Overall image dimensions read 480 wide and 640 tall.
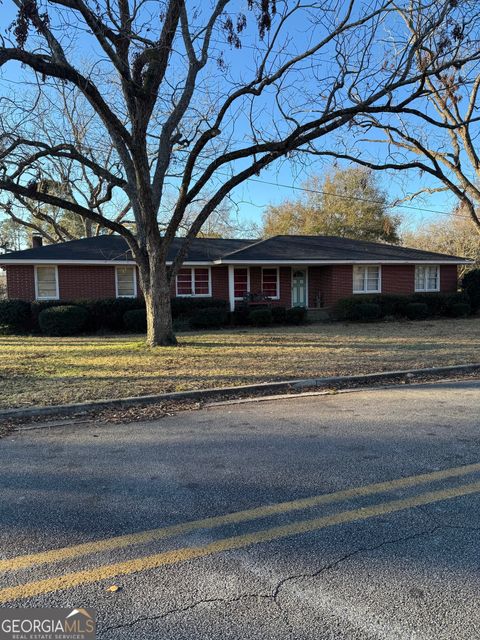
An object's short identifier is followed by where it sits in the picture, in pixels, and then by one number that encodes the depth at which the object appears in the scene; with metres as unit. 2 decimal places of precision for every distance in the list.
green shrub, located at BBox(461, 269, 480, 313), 22.05
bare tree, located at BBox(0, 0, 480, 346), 9.60
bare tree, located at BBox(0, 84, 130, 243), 13.15
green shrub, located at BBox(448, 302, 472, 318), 20.98
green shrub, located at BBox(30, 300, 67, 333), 16.72
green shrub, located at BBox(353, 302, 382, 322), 19.20
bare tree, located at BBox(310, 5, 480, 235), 15.50
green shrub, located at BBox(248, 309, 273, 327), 18.06
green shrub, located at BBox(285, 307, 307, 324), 18.58
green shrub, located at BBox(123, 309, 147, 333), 16.48
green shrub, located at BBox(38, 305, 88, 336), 15.91
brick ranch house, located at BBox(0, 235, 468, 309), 18.84
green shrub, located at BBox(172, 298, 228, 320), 18.28
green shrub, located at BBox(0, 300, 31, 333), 16.52
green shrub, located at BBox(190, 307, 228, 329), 17.33
